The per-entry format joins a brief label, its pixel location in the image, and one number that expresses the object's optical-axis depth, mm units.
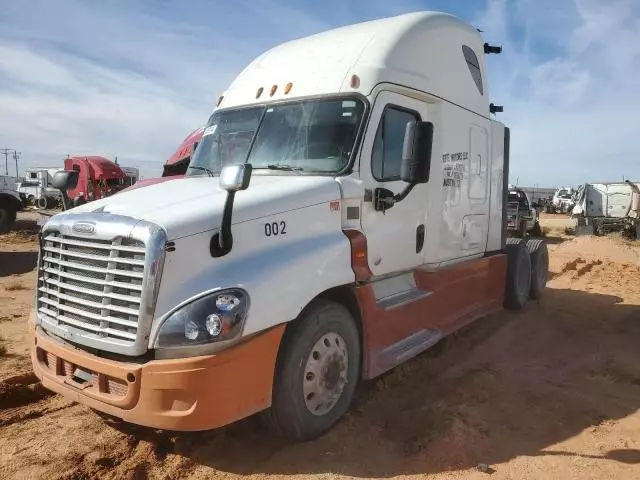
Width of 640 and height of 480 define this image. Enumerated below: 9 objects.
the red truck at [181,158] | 10930
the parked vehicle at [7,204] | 18234
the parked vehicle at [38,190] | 32500
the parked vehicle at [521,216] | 19734
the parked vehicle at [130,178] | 25481
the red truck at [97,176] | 23125
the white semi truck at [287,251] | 3203
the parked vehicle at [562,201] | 44675
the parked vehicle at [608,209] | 22938
